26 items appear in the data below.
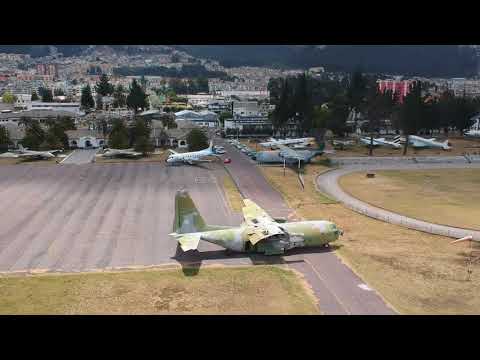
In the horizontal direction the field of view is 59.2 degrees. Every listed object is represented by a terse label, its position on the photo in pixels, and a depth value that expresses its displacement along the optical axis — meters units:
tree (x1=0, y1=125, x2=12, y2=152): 99.12
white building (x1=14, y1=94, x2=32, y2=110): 170.07
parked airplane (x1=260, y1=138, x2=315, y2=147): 106.00
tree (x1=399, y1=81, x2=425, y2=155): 108.31
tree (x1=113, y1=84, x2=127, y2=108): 177.62
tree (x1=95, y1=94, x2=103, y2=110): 190.34
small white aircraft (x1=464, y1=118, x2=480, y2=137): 132.77
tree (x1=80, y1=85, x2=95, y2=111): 161.94
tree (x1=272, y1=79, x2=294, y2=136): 122.44
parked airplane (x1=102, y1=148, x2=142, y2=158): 91.50
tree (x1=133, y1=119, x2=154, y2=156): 95.81
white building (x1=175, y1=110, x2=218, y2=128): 164.75
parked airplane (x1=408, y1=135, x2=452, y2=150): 108.81
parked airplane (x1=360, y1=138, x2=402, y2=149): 111.19
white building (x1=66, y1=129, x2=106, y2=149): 108.12
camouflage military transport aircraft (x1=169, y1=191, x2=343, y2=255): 40.25
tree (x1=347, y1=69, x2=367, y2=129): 137.62
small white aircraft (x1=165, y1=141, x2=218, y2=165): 85.50
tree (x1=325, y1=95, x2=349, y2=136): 125.06
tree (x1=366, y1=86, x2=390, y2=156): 116.90
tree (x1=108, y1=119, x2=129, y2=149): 96.38
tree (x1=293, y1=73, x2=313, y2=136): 122.75
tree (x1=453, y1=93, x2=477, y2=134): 129.25
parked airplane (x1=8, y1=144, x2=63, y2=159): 89.69
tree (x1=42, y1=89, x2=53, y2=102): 196.38
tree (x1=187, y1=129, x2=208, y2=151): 99.56
